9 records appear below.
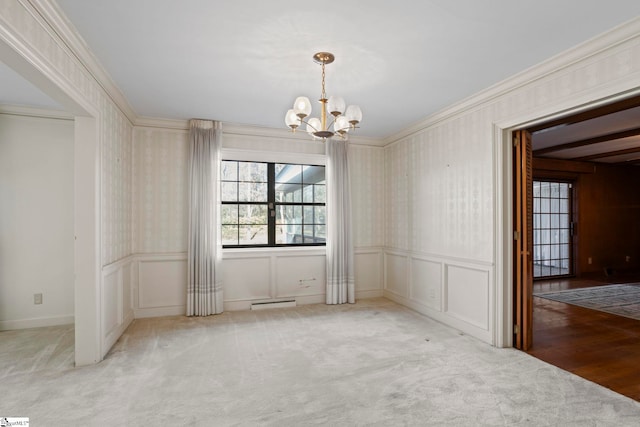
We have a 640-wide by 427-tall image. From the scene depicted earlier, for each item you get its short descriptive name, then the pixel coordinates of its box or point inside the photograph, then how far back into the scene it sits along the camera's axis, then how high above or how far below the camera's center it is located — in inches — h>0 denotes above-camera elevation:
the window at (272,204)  201.2 +5.7
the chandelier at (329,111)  109.8 +33.2
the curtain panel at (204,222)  180.1 -4.4
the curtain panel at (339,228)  205.3 -9.1
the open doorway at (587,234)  136.6 -19.9
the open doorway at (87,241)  119.5 -9.3
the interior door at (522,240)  134.8 -11.2
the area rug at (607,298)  189.2 -54.6
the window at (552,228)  290.2 -14.2
